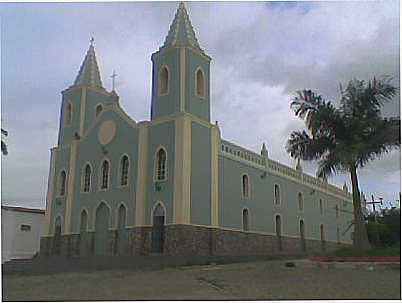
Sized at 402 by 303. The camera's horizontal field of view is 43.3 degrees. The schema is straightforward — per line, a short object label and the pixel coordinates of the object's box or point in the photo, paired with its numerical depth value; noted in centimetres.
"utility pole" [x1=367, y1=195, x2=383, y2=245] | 2824
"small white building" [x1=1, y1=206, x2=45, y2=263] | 2733
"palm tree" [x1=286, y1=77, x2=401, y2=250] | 1605
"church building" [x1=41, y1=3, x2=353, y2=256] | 2080
